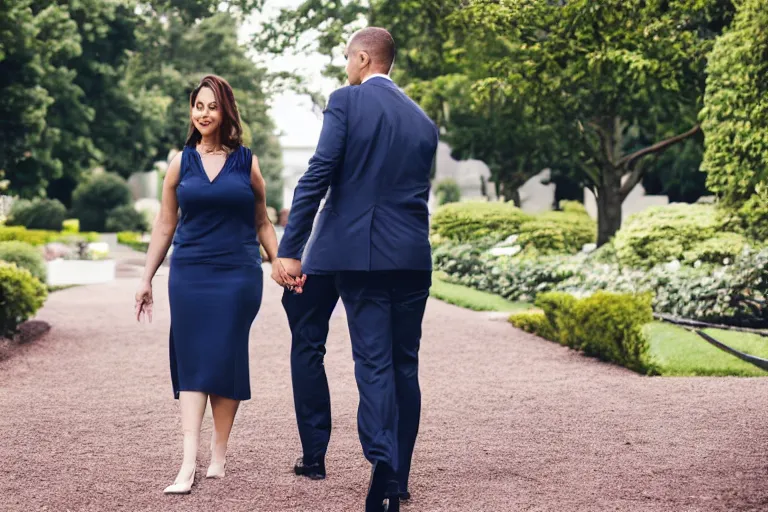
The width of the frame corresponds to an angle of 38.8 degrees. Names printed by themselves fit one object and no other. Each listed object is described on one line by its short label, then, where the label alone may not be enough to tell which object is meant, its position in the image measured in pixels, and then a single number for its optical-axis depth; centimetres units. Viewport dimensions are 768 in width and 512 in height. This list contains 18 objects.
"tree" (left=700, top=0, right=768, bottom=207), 1232
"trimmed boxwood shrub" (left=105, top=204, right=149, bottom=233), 3991
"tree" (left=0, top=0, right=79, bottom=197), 1822
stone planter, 2170
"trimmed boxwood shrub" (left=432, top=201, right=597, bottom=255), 2198
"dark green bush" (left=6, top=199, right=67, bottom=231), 3466
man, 459
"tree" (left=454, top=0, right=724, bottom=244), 1642
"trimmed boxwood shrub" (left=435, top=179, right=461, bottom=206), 4131
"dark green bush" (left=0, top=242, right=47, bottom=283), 1638
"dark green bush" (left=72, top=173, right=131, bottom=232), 4006
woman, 508
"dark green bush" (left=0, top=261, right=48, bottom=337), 1112
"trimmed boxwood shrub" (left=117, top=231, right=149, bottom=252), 3413
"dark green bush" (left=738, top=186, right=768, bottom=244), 1296
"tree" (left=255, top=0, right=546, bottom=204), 2550
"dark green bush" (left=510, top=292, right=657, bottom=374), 950
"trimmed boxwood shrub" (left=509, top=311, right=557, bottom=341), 1201
